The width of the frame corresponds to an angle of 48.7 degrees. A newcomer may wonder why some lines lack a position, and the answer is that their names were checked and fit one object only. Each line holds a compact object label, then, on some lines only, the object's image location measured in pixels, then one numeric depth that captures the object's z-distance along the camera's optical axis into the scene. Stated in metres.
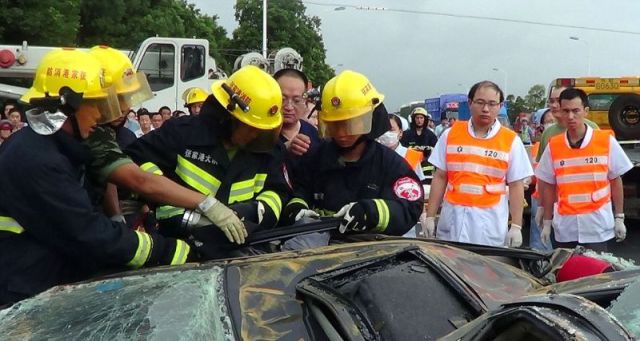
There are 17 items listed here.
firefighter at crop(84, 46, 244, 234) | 2.66
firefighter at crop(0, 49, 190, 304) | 2.30
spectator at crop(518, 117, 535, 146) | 14.18
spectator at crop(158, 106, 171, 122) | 10.34
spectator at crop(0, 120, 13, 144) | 8.38
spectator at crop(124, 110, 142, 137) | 8.90
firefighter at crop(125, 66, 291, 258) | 2.86
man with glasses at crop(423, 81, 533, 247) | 4.26
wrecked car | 1.85
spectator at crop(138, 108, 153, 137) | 9.76
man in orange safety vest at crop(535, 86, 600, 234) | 5.27
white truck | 12.46
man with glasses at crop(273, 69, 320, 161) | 3.78
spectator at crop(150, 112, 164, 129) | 10.14
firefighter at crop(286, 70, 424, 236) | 3.14
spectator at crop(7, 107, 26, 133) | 9.04
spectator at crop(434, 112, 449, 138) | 14.46
